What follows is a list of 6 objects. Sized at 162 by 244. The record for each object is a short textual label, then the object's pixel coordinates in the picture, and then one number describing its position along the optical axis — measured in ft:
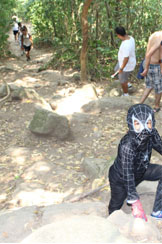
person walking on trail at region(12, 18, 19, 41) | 48.41
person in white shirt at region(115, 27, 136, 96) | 18.35
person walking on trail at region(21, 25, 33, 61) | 35.89
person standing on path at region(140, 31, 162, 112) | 14.60
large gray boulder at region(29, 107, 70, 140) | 15.76
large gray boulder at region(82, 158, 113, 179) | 12.40
